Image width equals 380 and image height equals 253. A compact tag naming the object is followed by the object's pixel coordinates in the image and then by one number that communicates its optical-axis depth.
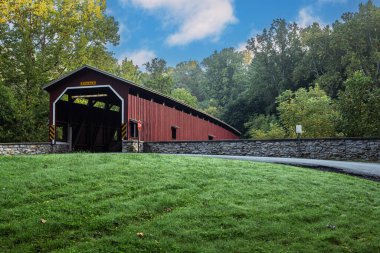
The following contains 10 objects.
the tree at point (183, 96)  55.91
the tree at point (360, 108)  23.89
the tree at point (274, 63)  54.56
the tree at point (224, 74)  71.38
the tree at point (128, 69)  43.23
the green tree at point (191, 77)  96.31
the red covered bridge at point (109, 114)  23.59
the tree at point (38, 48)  28.86
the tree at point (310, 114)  30.12
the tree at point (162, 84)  52.44
